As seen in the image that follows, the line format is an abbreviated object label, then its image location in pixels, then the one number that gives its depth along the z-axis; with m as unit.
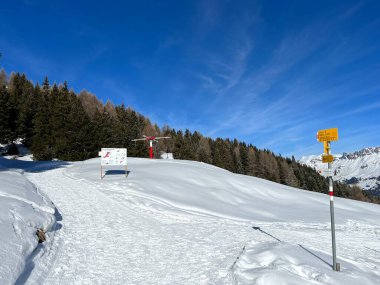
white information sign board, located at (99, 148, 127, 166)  25.56
